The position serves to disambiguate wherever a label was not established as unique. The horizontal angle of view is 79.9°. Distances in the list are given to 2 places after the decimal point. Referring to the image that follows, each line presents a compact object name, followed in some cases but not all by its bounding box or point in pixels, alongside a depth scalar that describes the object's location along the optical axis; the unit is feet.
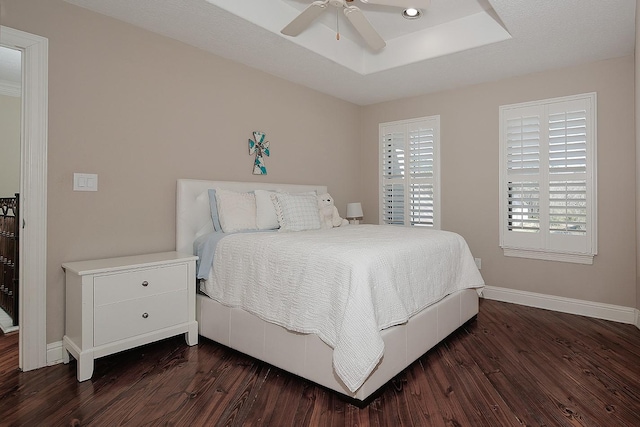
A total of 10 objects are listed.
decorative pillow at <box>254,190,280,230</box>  10.58
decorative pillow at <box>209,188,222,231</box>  10.36
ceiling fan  7.71
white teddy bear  12.13
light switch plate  8.38
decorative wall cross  12.28
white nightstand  7.34
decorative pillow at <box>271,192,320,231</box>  10.59
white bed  6.81
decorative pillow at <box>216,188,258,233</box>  10.05
